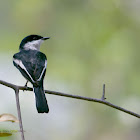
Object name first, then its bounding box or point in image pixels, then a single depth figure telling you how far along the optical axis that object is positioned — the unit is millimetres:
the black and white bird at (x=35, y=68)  5695
